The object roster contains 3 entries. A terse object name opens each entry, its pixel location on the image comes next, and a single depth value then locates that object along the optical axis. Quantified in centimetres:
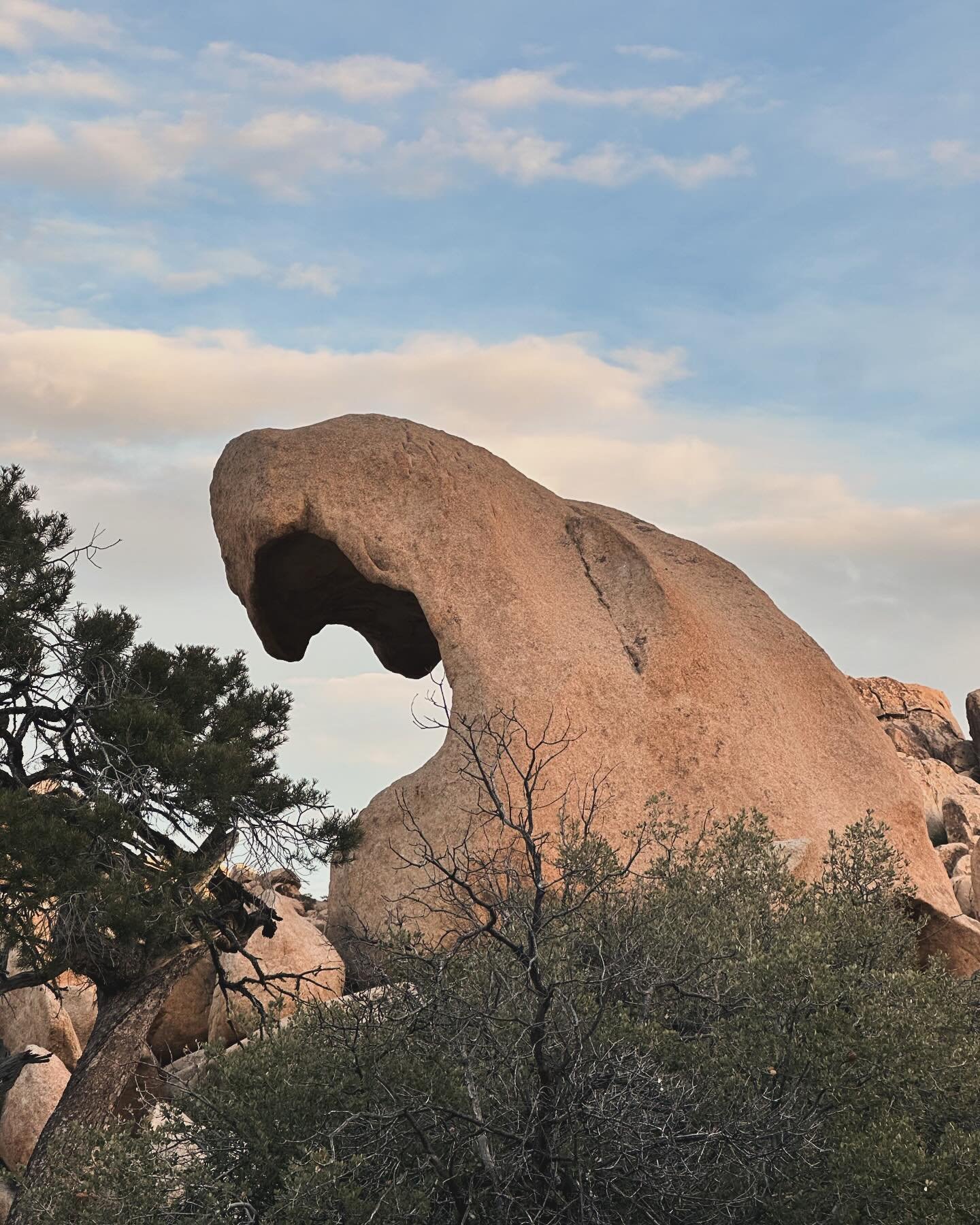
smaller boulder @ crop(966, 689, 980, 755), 3747
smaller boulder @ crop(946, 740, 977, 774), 3769
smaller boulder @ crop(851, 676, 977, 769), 3781
